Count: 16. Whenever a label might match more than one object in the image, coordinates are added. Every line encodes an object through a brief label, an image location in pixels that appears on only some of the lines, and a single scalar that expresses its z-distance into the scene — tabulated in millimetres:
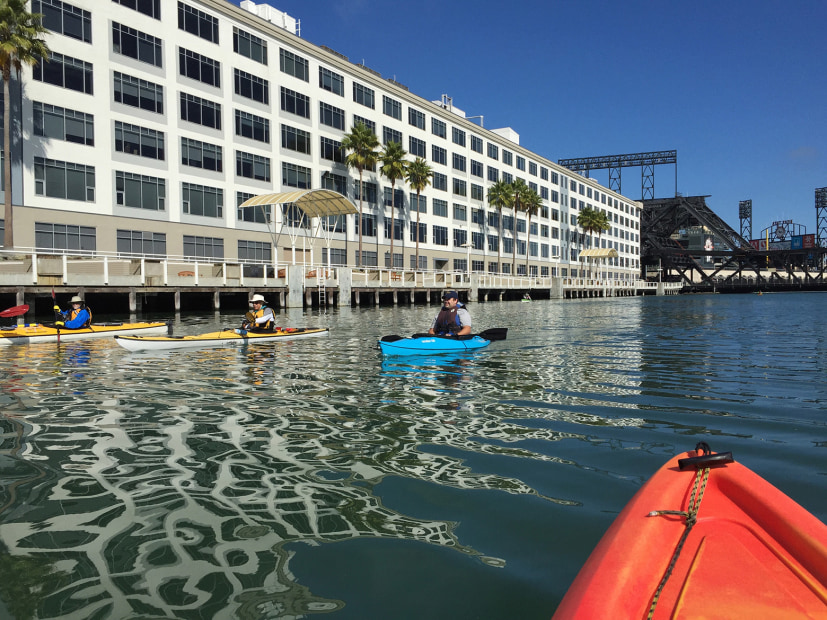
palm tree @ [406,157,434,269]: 53062
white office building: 31219
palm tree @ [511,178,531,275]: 69625
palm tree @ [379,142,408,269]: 49719
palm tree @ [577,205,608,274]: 89188
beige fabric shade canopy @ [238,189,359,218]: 34016
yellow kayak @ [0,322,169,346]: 15484
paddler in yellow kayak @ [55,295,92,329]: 16495
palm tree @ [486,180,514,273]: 67000
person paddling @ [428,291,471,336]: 13570
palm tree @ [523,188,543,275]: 71062
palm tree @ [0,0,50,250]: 26328
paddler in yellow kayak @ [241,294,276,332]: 16016
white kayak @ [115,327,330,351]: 14141
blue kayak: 12773
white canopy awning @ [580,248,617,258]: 85438
